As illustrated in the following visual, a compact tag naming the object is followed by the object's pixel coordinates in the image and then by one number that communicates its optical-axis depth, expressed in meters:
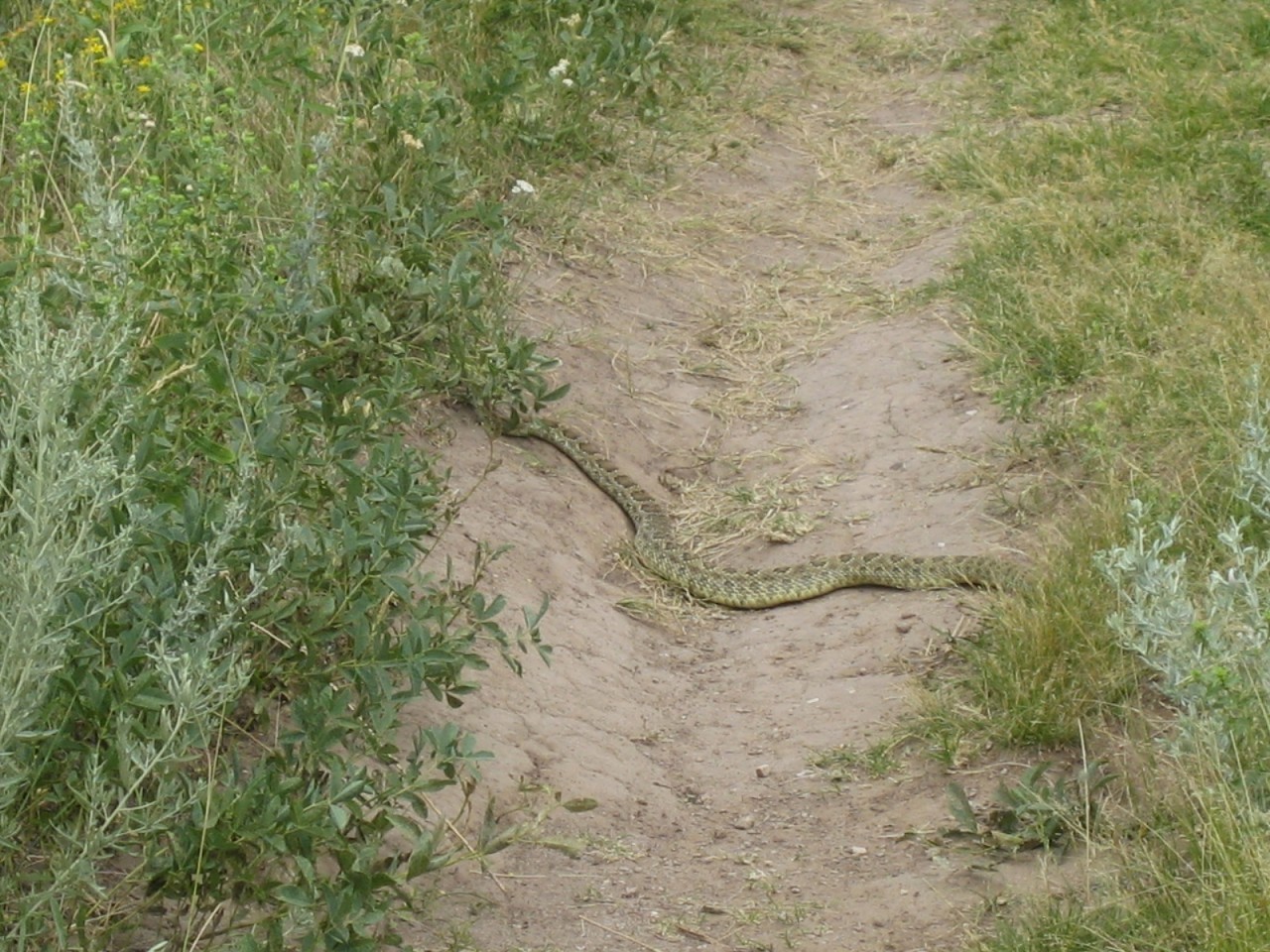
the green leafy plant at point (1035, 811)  8.86
